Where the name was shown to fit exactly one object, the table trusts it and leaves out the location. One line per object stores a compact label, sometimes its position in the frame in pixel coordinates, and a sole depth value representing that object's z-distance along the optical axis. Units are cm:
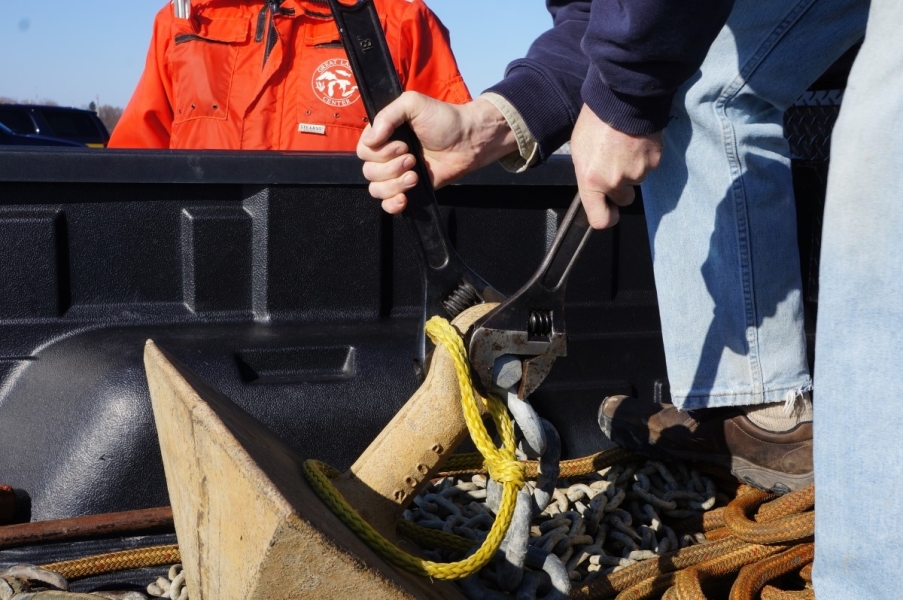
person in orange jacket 317
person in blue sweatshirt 135
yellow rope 120
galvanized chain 157
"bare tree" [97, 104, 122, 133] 3665
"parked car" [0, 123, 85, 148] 1065
